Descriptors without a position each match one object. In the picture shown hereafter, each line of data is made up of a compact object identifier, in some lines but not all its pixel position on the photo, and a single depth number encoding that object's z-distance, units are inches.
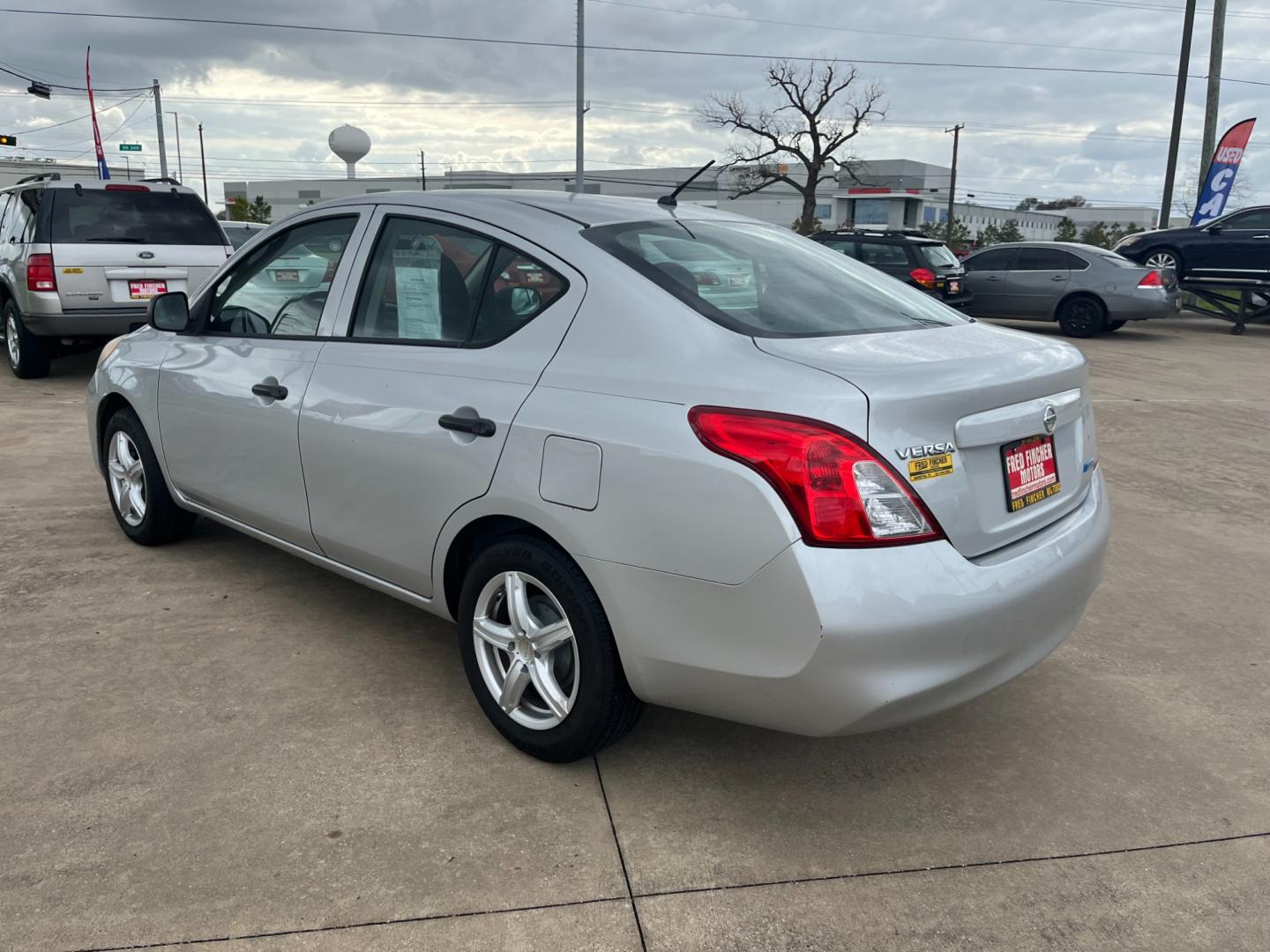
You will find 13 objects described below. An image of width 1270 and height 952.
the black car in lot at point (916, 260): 593.6
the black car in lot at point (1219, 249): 653.9
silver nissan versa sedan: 88.9
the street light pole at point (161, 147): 1484.0
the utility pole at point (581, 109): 1089.8
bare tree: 1977.1
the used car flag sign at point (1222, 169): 871.7
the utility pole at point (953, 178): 2490.7
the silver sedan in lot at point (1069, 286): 585.3
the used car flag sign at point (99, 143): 1039.0
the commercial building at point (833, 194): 2758.4
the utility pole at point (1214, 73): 865.0
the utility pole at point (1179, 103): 910.4
